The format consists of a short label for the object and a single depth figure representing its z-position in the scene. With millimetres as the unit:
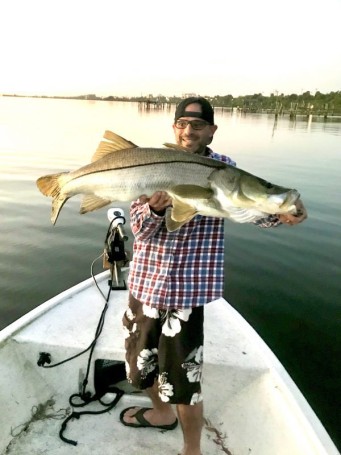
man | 2764
